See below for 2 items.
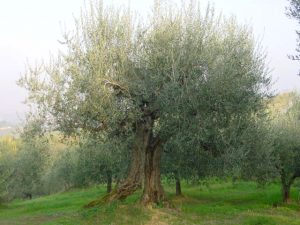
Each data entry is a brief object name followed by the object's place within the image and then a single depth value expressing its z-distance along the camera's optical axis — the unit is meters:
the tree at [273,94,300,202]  27.30
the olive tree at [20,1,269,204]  17.05
